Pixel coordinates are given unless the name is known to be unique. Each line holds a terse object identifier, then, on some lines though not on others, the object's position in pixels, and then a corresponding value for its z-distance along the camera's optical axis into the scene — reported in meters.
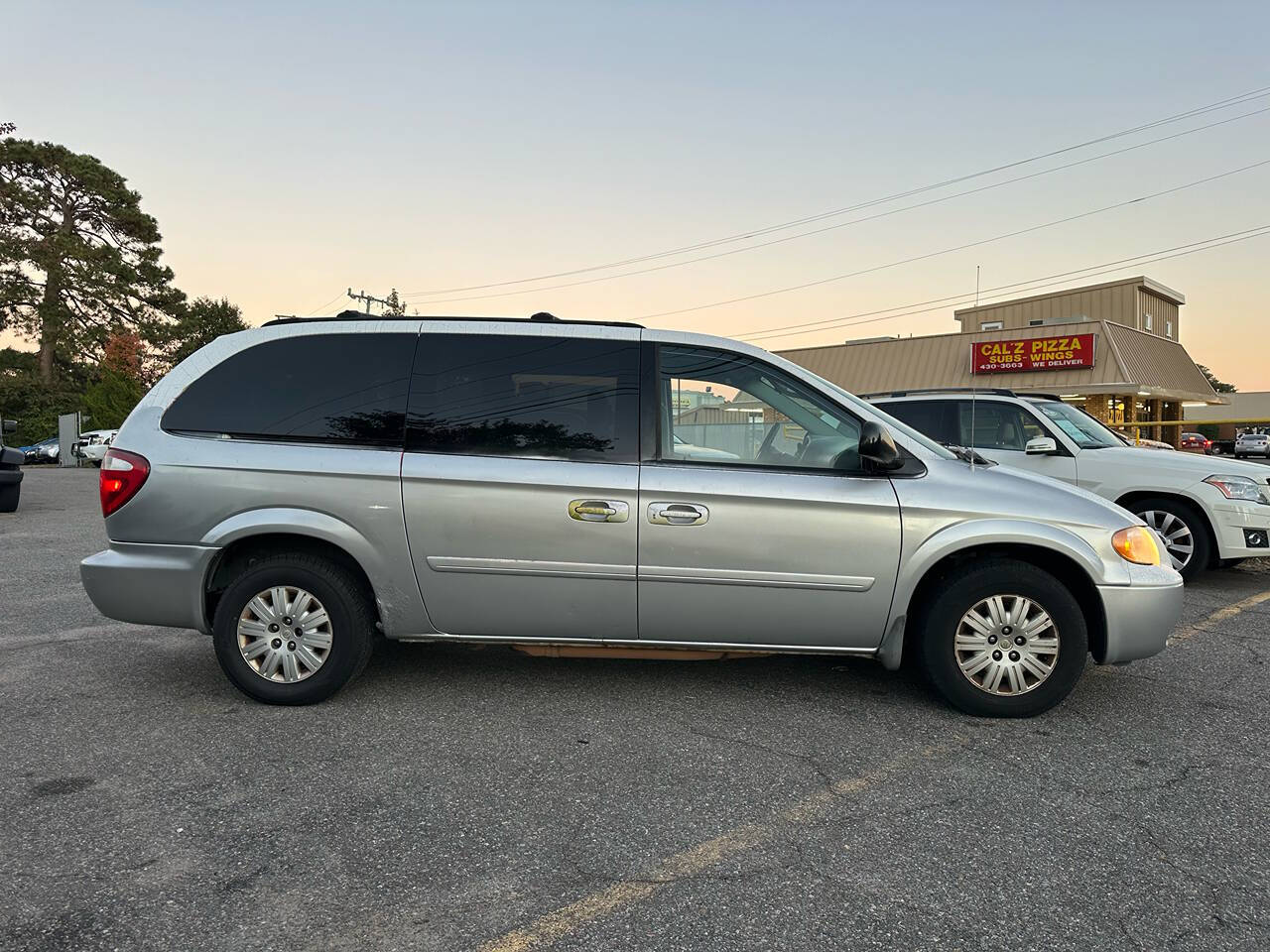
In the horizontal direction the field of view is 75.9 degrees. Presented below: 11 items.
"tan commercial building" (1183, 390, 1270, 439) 70.06
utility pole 51.72
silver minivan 3.93
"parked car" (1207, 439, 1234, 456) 50.39
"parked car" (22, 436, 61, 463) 36.06
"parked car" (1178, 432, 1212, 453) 23.45
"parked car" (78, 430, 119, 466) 29.01
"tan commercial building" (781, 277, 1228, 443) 28.61
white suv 7.20
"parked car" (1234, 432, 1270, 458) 43.15
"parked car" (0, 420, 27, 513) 12.77
